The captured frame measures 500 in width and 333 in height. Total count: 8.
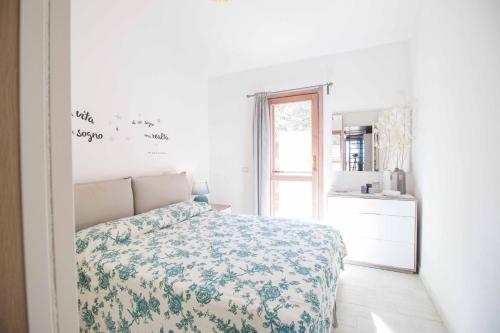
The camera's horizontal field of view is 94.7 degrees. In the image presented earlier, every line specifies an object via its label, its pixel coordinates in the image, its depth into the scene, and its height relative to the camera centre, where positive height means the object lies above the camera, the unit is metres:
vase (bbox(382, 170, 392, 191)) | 2.81 -0.20
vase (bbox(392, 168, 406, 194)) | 2.77 -0.20
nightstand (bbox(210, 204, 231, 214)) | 3.12 -0.59
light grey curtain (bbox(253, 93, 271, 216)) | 3.47 +0.17
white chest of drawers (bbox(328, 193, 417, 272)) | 2.53 -0.73
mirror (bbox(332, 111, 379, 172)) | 2.96 +0.30
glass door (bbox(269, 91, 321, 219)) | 3.29 +0.13
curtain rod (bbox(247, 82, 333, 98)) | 3.11 +1.09
